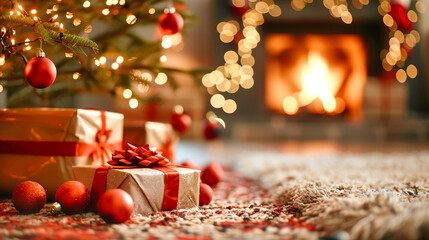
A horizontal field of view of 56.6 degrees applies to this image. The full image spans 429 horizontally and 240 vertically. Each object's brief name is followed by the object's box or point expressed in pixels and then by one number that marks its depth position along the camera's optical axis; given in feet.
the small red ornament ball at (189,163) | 3.97
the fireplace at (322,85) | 11.84
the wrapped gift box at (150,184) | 2.47
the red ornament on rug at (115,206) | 2.22
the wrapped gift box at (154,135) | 3.91
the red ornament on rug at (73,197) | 2.44
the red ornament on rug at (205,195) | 2.92
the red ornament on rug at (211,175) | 3.74
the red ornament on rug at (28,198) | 2.49
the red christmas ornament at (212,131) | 5.42
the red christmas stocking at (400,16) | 10.71
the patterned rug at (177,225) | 2.06
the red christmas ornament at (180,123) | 4.72
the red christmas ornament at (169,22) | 3.64
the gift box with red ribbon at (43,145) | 2.93
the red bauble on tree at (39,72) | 2.52
